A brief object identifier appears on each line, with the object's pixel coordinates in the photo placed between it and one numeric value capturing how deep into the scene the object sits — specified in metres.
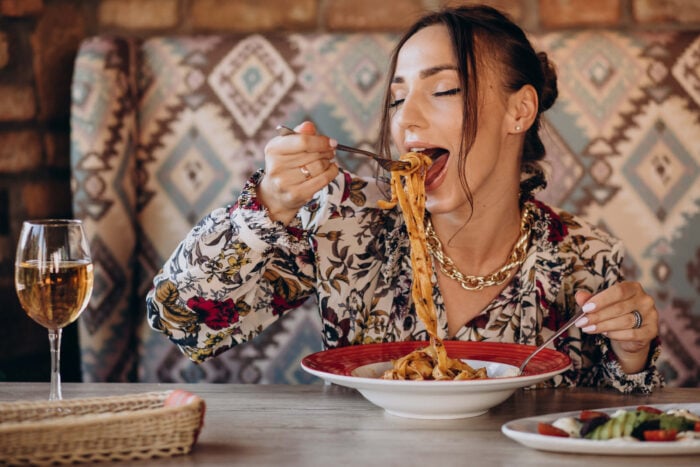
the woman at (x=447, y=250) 1.59
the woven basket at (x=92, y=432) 0.95
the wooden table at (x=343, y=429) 0.99
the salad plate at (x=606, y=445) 0.97
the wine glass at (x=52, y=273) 1.16
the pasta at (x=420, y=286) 1.26
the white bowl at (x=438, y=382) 1.10
